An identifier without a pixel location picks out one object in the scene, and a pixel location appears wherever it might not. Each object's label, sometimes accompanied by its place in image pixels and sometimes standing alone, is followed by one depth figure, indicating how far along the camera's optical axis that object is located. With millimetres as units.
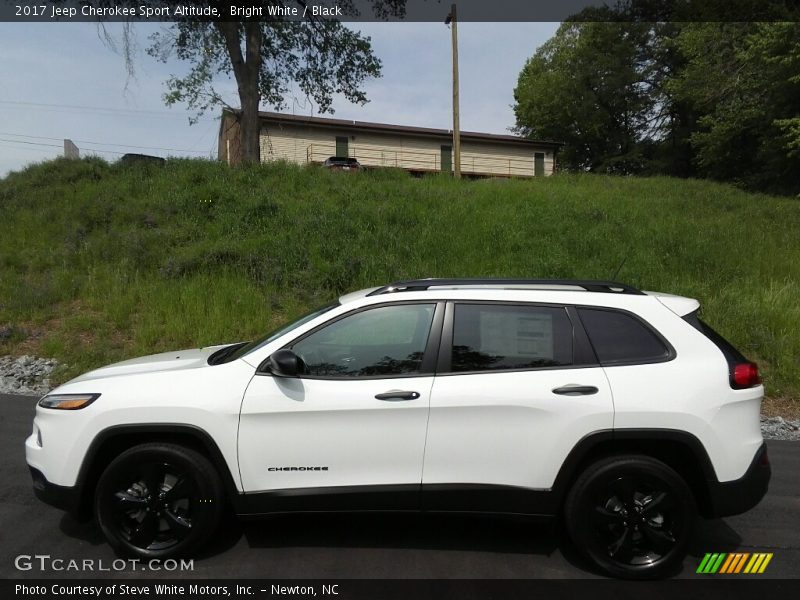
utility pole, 21105
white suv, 3105
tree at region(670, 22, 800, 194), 20609
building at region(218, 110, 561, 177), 29750
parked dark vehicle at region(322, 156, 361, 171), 24547
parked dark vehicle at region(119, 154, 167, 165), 17109
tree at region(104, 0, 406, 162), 20078
